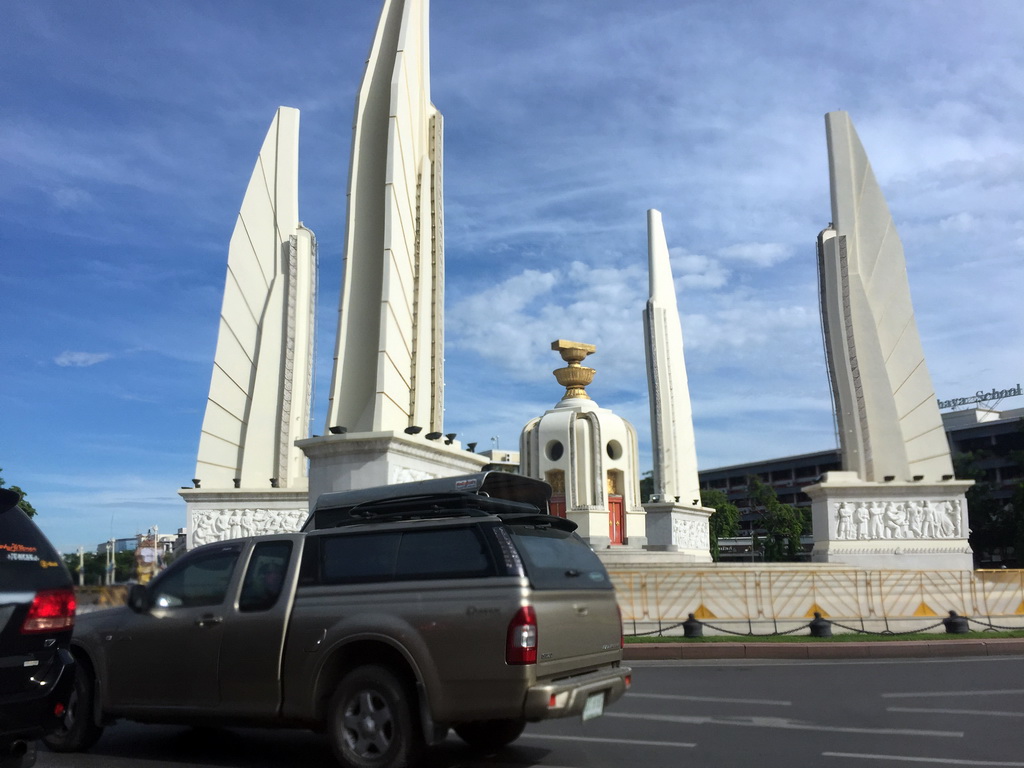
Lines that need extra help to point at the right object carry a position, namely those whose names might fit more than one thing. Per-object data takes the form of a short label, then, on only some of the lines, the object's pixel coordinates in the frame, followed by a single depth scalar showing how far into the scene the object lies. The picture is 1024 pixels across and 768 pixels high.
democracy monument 16.12
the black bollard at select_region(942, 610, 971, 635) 15.14
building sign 82.50
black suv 4.71
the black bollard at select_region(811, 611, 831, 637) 14.57
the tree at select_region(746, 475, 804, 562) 66.88
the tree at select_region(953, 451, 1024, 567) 51.28
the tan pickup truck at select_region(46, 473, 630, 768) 5.51
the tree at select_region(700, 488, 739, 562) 75.97
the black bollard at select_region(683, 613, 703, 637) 14.87
